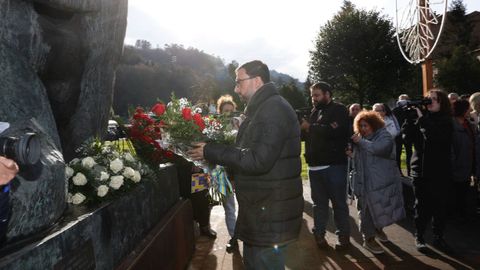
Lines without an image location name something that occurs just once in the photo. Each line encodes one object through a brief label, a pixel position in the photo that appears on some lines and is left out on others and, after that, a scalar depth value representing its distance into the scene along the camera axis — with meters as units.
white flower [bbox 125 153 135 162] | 3.48
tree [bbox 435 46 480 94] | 29.92
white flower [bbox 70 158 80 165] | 2.97
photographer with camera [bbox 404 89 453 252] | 4.73
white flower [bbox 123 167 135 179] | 3.20
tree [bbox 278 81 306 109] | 59.44
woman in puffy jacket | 4.79
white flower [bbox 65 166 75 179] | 2.77
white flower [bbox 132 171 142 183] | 3.27
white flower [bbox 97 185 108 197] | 2.79
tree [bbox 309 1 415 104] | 29.22
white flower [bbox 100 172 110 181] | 2.91
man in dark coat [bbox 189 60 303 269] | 2.69
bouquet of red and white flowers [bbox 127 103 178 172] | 4.02
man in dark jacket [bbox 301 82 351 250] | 4.91
